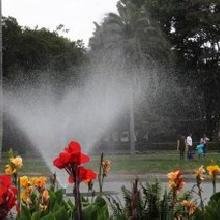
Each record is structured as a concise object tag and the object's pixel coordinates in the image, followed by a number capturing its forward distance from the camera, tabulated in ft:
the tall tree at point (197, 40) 206.80
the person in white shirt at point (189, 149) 111.34
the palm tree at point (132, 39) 170.71
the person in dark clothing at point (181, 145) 113.88
